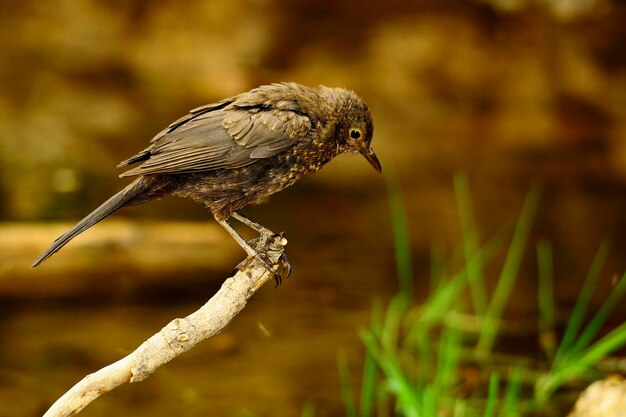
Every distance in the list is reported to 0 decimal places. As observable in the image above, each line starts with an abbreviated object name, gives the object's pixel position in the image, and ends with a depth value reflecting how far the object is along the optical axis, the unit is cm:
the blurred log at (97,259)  1256
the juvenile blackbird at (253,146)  566
